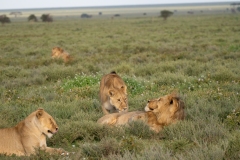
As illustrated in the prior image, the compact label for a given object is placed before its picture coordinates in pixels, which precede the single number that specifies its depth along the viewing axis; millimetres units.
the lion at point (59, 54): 35719
